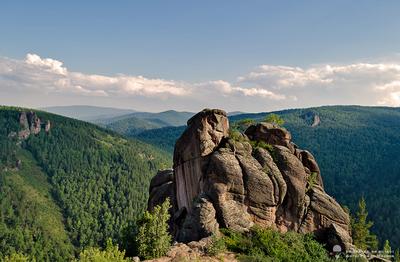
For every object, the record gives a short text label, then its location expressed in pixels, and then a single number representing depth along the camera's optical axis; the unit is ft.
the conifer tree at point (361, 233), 238.27
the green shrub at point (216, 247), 120.57
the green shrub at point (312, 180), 174.21
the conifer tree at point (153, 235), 116.88
